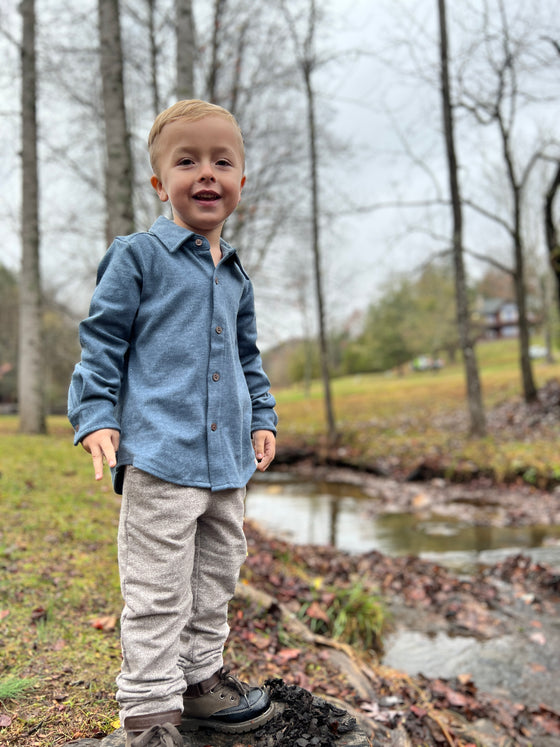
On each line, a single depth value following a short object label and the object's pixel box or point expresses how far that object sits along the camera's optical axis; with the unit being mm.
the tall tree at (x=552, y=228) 11305
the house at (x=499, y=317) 67125
